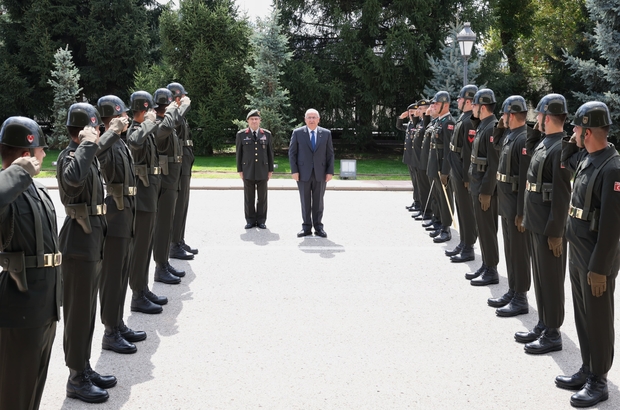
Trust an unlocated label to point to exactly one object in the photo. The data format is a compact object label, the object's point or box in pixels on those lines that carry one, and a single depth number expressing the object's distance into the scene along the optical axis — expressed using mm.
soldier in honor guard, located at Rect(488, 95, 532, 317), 7621
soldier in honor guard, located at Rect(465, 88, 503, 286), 8867
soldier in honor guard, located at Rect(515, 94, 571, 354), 6402
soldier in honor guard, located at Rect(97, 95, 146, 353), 6433
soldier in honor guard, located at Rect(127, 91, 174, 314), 7648
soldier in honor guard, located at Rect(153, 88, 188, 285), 9109
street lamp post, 19047
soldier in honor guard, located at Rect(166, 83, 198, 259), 10586
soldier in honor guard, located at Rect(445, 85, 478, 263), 10031
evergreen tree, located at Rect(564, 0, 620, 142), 22984
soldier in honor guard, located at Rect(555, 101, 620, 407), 5238
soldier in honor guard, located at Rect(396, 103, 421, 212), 15180
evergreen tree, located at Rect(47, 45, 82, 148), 31109
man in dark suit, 12703
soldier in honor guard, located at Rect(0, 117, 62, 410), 4250
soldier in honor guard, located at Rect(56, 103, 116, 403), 5477
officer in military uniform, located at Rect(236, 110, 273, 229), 13391
